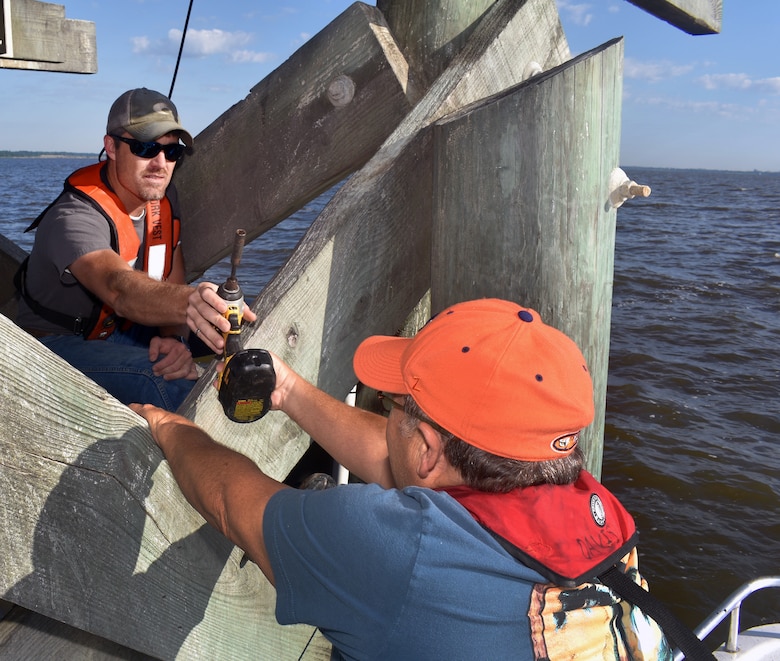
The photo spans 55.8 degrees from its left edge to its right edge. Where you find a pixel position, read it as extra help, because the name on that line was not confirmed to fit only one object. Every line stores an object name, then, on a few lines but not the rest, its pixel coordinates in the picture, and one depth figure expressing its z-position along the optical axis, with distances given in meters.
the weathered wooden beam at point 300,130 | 2.70
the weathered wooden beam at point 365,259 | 2.04
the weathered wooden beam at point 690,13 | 2.79
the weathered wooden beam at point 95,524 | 1.46
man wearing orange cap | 1.46
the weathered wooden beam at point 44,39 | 2.73
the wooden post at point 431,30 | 2.66
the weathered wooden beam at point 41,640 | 1.67
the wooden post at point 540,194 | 2.04
